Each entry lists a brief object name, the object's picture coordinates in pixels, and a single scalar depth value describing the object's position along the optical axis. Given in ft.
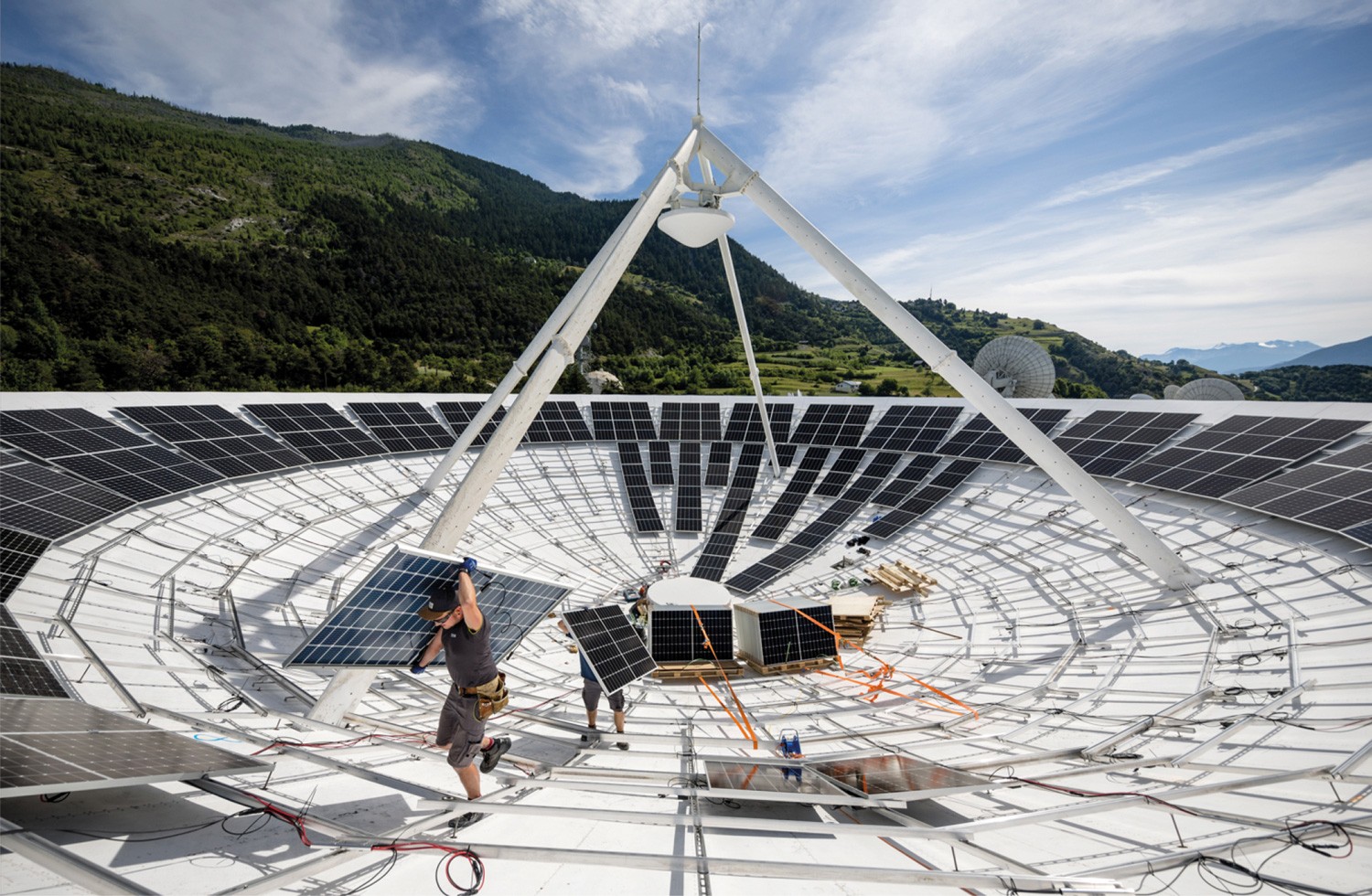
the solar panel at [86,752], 15.81
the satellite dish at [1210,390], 140.12
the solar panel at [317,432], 88.94
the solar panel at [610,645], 43.65
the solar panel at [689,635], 63.62
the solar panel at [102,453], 62.49
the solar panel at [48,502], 51.06
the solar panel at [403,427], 100.12
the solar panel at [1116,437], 83.66
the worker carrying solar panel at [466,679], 24.38
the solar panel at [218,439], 76.18
